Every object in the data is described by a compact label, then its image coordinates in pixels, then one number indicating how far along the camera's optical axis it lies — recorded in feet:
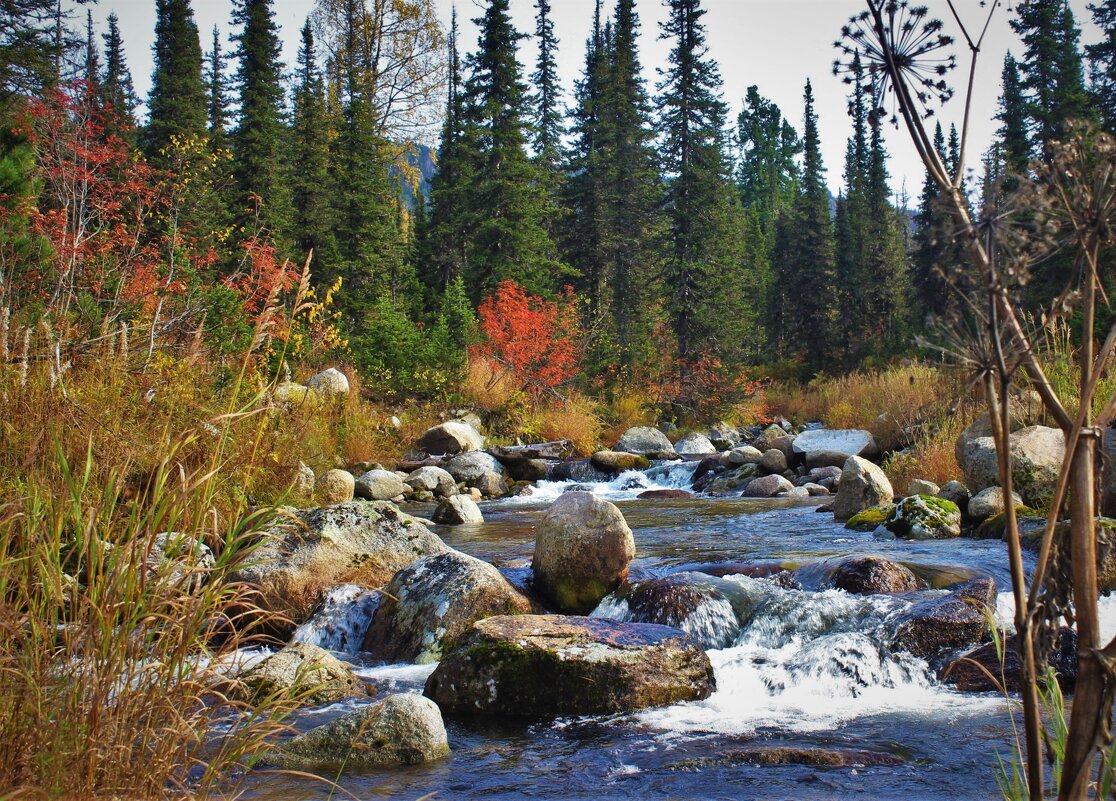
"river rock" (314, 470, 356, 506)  33.55
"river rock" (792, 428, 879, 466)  52.06
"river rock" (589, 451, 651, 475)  54.24
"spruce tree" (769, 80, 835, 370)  117.80
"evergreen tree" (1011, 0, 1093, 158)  99.86
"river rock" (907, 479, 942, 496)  34.32
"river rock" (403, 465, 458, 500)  46.01
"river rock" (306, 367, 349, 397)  48.15
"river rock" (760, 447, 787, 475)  51.52
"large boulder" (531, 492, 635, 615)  21.93
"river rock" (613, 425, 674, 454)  63.62
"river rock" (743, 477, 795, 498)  45.42
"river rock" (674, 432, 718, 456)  65.00
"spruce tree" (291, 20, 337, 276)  83.25
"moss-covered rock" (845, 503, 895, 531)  31.45
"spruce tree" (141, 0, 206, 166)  89.61
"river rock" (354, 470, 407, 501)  42.78
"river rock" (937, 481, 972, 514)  31.71
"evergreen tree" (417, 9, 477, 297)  86.02
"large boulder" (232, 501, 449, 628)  21.40
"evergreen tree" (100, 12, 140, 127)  120.28
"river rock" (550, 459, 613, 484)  53.36
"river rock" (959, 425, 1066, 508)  29.86
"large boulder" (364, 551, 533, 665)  19.36
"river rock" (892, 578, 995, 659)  17.88
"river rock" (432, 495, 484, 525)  36.73
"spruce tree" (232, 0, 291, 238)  83.71
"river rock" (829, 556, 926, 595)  21.27
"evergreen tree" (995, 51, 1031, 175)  109.29
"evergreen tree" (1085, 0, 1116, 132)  83.41
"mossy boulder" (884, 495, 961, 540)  29.22
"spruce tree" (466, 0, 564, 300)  82.17
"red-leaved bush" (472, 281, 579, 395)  68.44
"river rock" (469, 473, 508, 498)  48.11
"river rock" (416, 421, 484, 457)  55.31
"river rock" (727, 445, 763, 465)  53.16
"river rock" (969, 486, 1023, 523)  29.89
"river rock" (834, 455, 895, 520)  34.99
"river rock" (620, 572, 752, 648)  19.90
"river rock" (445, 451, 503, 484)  49.75
